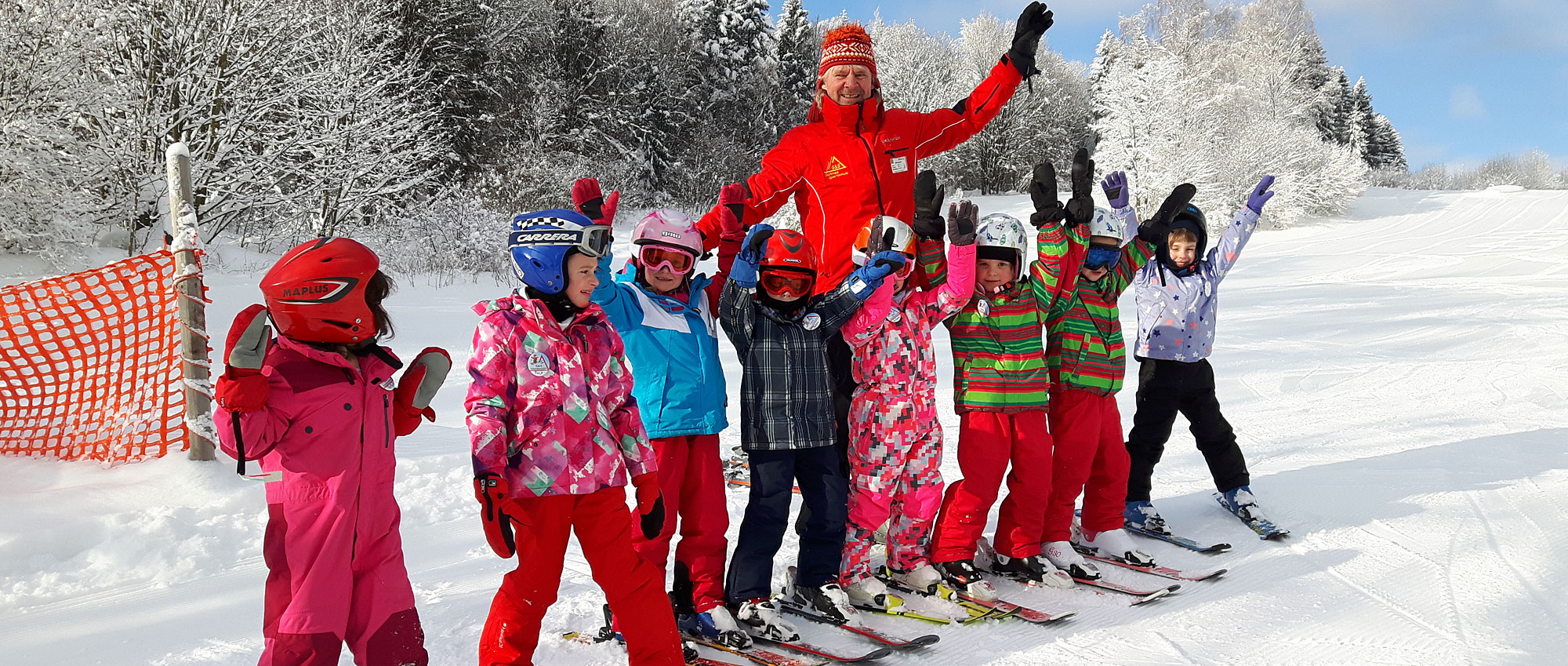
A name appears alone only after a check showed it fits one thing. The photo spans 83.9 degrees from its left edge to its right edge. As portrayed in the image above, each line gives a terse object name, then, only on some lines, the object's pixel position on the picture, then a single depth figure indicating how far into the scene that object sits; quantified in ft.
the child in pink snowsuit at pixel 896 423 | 11.91
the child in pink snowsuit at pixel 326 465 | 7.69
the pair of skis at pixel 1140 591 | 12.32
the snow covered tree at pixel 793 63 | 104.58
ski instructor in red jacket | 13.12
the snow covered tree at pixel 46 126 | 30.94
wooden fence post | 15.25
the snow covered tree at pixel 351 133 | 44.42
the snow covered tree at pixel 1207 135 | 94.02
